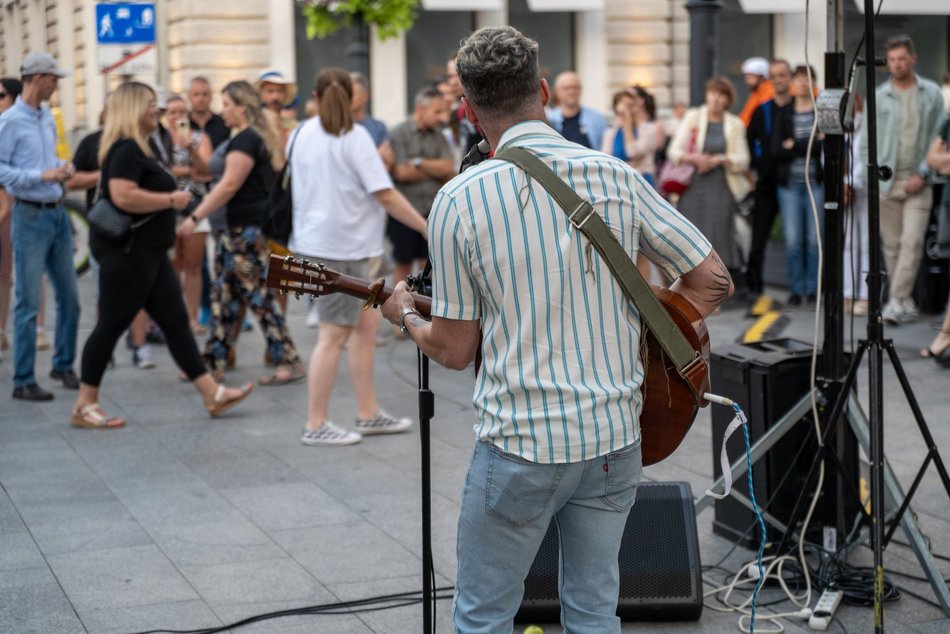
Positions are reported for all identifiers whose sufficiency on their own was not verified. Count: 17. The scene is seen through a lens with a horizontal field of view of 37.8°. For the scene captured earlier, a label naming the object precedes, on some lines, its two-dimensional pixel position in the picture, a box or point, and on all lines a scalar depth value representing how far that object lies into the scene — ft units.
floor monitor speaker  14.49
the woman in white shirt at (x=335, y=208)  23.12
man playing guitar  9.48
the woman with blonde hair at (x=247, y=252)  28.58
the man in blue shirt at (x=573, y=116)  40.01
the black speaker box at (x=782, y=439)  16.61
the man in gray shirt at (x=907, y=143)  33.81
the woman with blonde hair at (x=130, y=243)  24.82
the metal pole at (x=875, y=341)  13.10
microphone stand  11.19
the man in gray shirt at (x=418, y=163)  35.29
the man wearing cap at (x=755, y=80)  47.34
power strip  14.46
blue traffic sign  40.91
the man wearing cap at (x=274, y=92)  37.17
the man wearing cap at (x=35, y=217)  28.02
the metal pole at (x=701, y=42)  43.01
